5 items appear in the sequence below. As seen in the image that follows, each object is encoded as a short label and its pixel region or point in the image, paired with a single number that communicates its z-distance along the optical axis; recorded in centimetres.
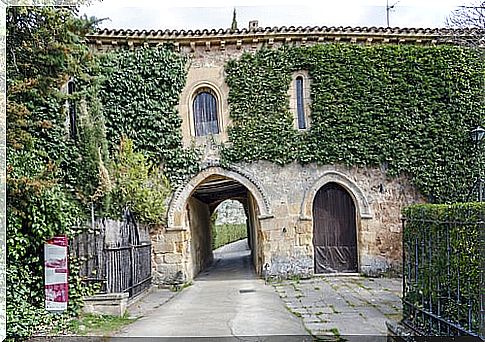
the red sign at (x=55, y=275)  805
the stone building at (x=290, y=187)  1357
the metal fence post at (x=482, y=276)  455
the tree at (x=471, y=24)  1343
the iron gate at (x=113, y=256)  900
